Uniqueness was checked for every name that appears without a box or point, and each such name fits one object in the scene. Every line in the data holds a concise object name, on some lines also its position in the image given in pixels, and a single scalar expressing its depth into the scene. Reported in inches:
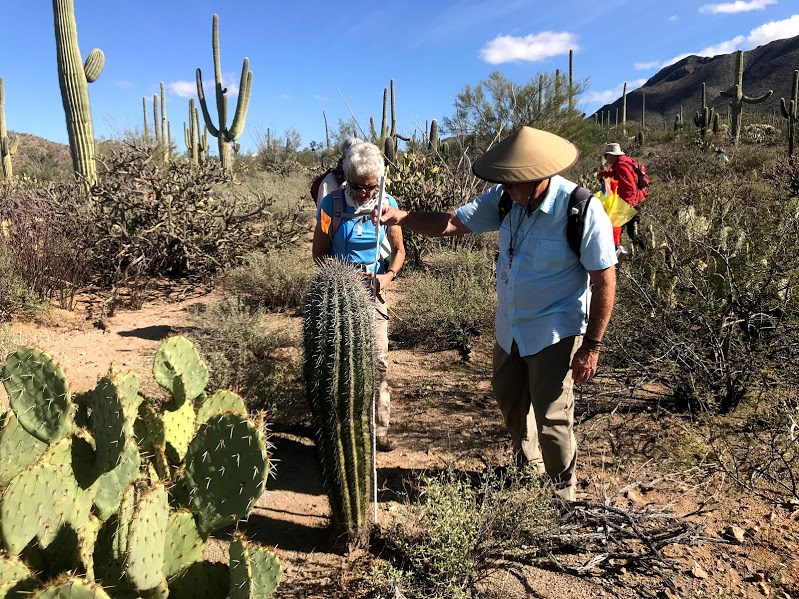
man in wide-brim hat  98.8
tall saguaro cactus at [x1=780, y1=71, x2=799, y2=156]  826.2
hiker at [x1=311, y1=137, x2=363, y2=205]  140.6
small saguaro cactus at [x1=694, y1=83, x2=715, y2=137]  1032.8
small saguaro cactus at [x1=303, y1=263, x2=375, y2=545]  102.1
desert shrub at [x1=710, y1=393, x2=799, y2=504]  118.5
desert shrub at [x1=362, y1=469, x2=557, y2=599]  94.7
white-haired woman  120.4
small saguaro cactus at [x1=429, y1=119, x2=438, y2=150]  632.7
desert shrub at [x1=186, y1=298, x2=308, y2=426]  156.8
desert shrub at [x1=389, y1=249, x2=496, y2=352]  228.5
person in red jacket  279.4
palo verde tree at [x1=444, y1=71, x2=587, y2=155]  722.8
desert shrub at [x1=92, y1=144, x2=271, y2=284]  303.1
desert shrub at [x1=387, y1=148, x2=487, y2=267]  353.1
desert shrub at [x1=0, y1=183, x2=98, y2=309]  255.0
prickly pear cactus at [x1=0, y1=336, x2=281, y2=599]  64.9
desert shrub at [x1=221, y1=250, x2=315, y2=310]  277.0
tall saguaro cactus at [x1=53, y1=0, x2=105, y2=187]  378.3
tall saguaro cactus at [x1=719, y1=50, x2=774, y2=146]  879.1
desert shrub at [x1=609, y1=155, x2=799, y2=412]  148.7
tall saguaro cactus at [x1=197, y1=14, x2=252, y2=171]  573.0
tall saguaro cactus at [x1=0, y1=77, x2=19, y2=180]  684.4
